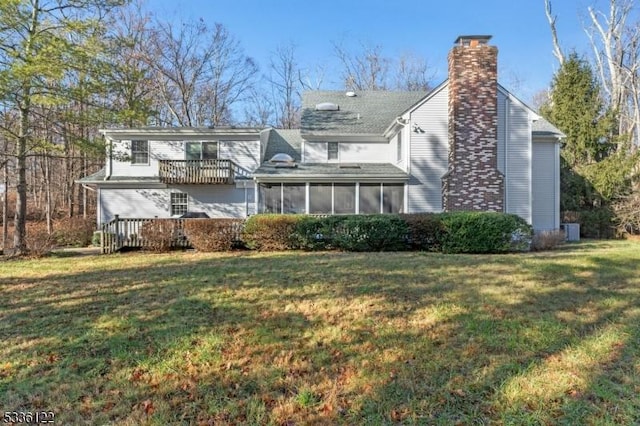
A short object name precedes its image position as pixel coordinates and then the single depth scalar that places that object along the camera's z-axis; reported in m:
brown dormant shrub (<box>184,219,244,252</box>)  11.87
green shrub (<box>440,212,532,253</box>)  11.26
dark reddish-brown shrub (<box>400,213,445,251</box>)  11.55
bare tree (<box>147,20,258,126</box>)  26.86
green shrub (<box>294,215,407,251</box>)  11.59
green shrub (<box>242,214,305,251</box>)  11.73
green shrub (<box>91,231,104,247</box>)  16.61
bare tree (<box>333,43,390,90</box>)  33.16
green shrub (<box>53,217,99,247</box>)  16.83
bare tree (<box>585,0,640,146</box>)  22.50
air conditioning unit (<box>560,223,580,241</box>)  16.92
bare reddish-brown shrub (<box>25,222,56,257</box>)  11.45
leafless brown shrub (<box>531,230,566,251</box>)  12.41
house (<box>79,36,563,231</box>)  14.74
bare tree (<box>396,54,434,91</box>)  32.53
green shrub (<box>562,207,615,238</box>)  17.81
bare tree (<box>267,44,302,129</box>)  32.38
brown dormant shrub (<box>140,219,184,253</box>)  12.30
